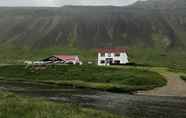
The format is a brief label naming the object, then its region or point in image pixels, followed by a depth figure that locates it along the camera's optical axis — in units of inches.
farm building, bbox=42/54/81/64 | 6865.2
